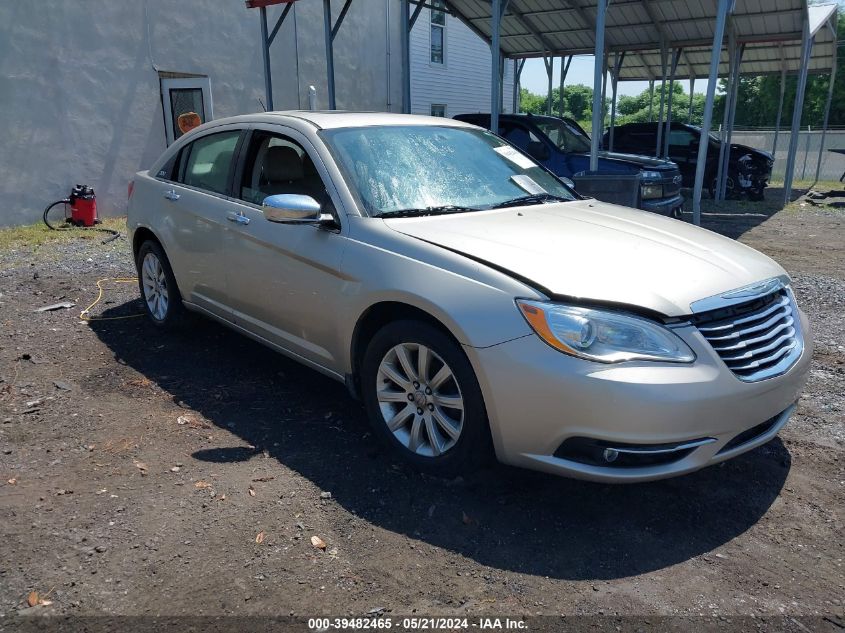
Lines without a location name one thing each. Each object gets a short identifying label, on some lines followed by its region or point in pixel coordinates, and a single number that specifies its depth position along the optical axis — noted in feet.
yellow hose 20.52
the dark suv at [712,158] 53.78
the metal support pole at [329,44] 40.52
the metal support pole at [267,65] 42.22
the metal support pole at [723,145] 51.77
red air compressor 37.42
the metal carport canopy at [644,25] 46.96
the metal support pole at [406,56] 44.55
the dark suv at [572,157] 32.99
